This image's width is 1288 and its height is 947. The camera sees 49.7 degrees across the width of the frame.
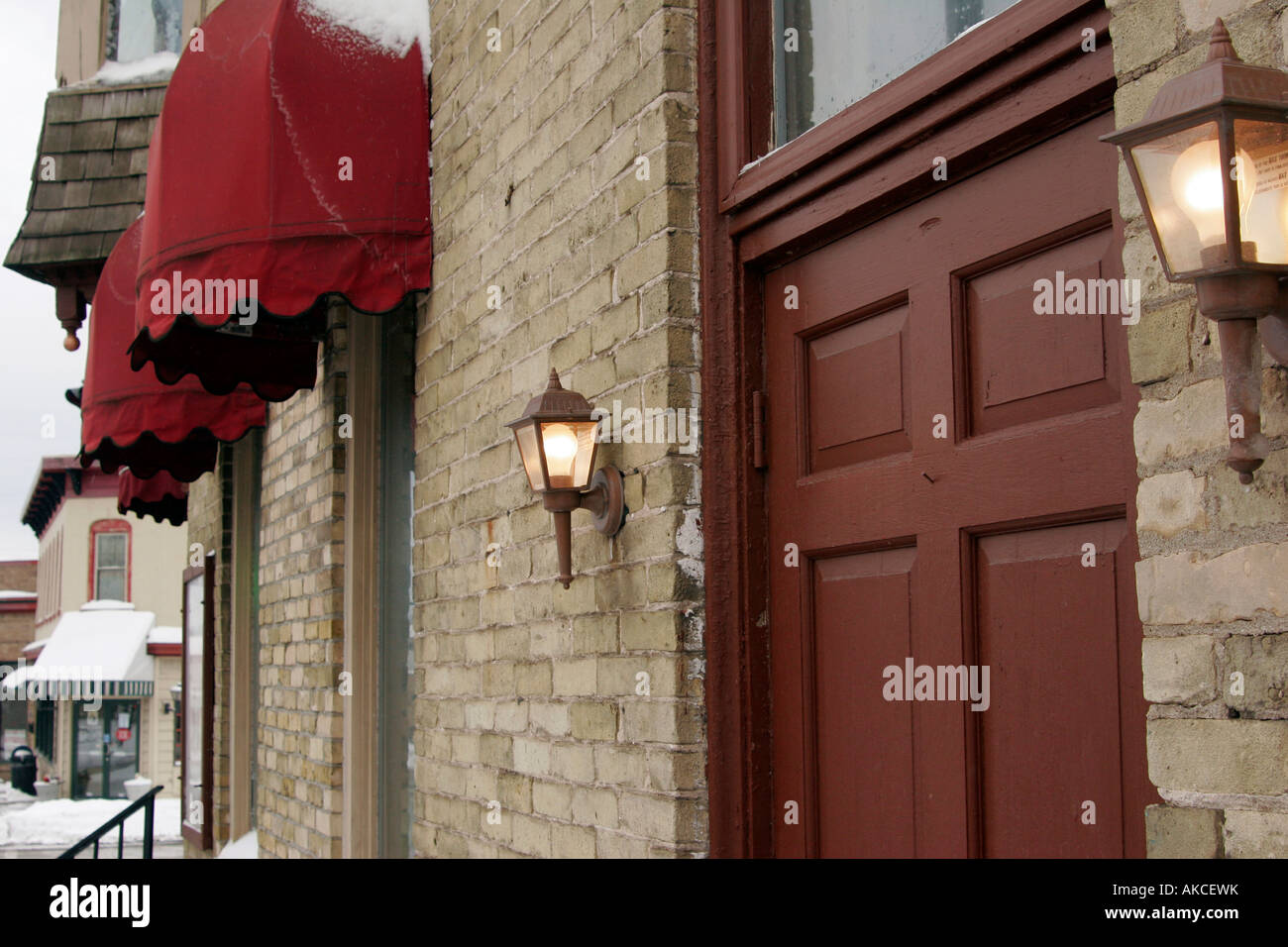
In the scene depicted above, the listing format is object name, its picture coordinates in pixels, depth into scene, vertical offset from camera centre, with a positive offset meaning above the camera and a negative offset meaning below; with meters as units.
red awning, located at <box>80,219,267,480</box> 6.80 +0.97
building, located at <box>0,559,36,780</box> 40.75 -0.96
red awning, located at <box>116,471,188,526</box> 9.75 +0.73
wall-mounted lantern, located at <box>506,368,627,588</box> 3.48 +0.35
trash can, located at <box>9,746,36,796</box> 30.58 -3.85
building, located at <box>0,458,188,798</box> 29.33 -0.92
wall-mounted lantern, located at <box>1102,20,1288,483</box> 1.69 +0.48
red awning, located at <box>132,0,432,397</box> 4.87 +1.49
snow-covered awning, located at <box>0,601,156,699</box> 28.94 -1.34
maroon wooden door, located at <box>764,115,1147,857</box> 2.32 +0.11
